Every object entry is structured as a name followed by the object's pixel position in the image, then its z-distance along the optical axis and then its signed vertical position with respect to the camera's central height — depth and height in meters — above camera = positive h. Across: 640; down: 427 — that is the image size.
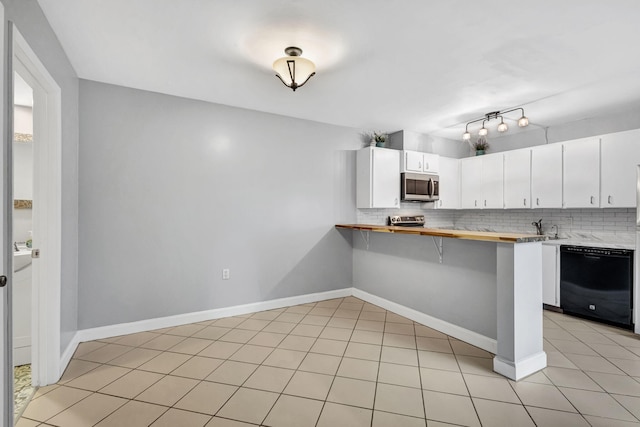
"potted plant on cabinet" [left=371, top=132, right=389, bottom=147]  4.39 +1.10
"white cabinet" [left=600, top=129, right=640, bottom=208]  3.30 +0.54
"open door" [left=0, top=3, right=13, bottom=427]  1.29 -0.04
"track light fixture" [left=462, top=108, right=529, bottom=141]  3.22 +1.26
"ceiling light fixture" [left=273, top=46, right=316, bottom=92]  2.31 +1.17
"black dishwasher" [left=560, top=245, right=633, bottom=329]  3.20 -0.79
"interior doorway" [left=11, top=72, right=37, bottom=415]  2.23 -0.31
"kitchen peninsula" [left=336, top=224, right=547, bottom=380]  2.21 -0.67
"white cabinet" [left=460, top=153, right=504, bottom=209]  4.56 +0.53
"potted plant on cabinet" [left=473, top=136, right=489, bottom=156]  4.96 +1.17
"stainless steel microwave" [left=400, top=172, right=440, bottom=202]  4.42 +0.42
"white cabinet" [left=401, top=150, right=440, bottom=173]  4.44 +0.81
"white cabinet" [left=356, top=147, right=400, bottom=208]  4.21 +0.53
